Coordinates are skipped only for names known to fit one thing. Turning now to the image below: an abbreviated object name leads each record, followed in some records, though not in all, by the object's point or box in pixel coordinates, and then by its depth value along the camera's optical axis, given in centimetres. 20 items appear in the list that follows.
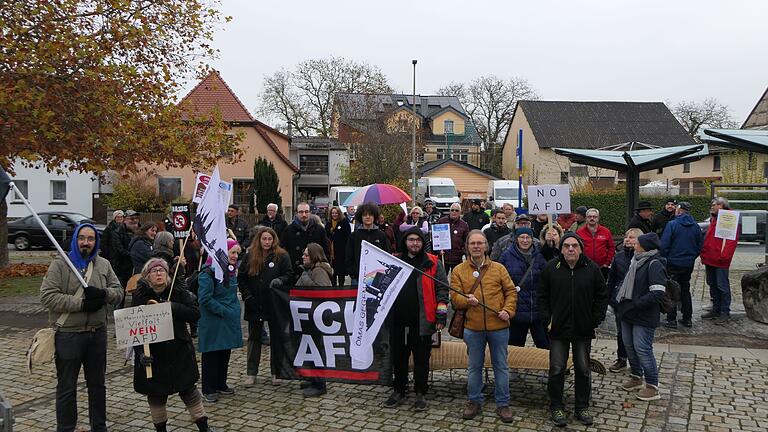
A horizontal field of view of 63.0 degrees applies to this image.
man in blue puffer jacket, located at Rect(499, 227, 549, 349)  709
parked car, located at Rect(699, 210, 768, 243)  1814
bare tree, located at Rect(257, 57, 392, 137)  5778
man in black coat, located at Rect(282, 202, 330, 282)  1062
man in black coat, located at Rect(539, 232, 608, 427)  591
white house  3950
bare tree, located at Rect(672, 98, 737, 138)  6369
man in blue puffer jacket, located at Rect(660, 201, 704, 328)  984
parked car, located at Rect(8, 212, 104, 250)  2462
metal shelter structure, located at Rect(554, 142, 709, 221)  1171
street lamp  3325
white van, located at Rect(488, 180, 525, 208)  3650
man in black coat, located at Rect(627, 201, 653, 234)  989
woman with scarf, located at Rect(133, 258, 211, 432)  532
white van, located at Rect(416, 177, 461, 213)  3943
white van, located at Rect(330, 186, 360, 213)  3488
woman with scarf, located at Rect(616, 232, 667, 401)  645
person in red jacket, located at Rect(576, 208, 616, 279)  918
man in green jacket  534
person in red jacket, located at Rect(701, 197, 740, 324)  1019
